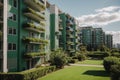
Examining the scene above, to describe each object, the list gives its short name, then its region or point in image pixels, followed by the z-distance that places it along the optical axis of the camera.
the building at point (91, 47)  80.09
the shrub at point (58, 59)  20.37
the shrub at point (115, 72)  8.78
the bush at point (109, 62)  15.80
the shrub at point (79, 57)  33.17
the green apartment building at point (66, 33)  37.72
